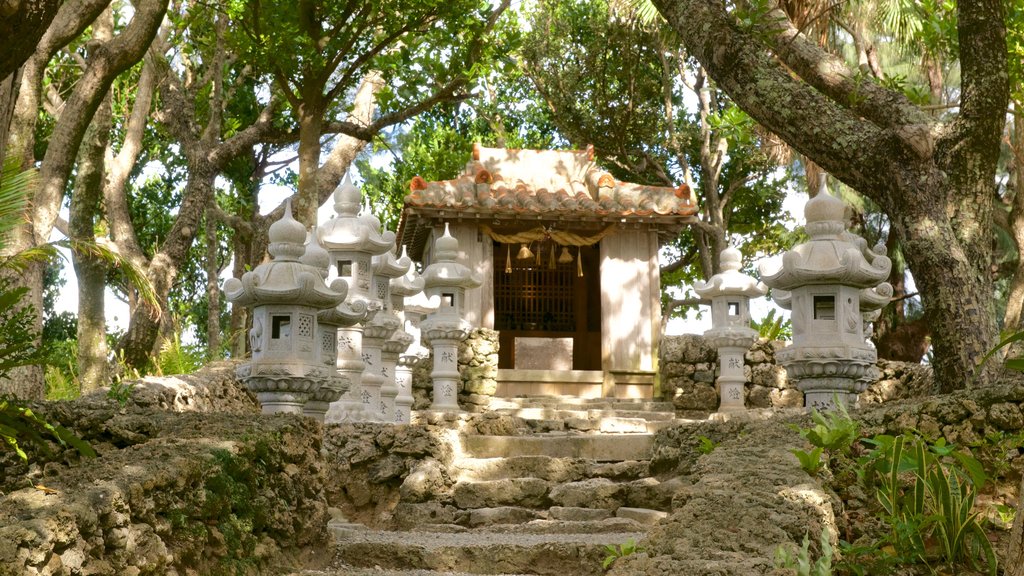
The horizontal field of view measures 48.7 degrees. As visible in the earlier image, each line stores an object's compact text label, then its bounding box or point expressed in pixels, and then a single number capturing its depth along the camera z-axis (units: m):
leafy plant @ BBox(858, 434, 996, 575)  4.96
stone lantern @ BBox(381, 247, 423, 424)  10.93
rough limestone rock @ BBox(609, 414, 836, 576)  4.29
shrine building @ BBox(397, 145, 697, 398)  16.83
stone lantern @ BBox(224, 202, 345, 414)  8.09
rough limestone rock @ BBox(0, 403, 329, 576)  4.01
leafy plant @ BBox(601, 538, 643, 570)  5.15
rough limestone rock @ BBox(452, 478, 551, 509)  8.69
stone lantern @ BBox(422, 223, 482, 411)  12.83
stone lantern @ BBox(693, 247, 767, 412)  12.41
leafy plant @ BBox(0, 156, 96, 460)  4.91
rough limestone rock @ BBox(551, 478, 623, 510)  8.58
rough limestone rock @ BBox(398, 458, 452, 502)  8.80
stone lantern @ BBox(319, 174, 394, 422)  9.95
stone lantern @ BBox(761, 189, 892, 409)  8.39
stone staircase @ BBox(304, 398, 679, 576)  6.70
